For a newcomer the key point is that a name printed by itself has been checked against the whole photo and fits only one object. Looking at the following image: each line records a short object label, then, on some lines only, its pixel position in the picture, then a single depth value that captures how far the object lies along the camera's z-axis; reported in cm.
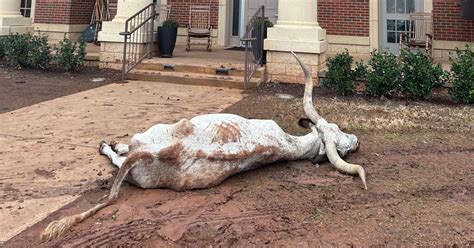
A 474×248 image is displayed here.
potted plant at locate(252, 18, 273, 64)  808
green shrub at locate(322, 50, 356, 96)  692
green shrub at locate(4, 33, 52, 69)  853
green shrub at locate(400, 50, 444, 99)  647
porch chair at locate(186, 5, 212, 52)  1130
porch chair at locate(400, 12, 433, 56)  947
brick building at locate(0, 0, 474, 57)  939
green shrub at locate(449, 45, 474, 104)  631
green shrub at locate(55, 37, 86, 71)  835
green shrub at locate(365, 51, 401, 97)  659
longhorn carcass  312
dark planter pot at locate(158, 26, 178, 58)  894
